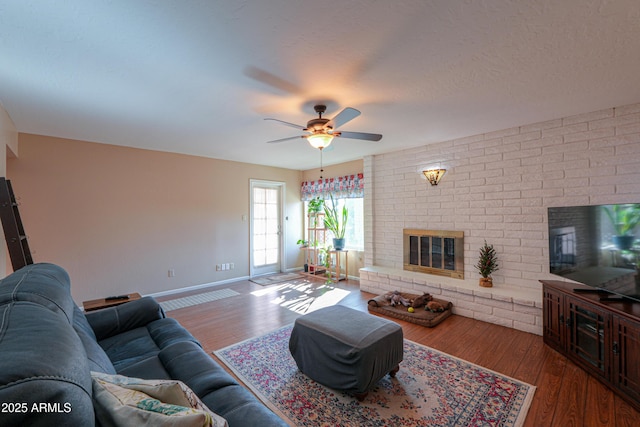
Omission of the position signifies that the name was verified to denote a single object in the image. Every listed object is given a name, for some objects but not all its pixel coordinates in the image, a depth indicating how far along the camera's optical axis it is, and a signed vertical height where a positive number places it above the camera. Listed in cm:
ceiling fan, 259 +86
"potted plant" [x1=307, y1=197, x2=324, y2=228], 581 +31
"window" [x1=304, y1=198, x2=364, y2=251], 568 -6
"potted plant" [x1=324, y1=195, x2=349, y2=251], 554 -5
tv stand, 192 -93
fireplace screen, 402 -50
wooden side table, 271 -85
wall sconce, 412 +70
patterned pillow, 73 -53
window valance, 541 +72
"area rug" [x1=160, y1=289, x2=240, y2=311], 409 -125
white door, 586 -15
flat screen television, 211 -23
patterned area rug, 184 -133
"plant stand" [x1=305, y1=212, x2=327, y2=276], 591 -49
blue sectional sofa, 59 -43
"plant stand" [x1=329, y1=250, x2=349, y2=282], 554 -97
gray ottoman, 196 -99
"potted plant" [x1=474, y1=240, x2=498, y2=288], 358 -59
